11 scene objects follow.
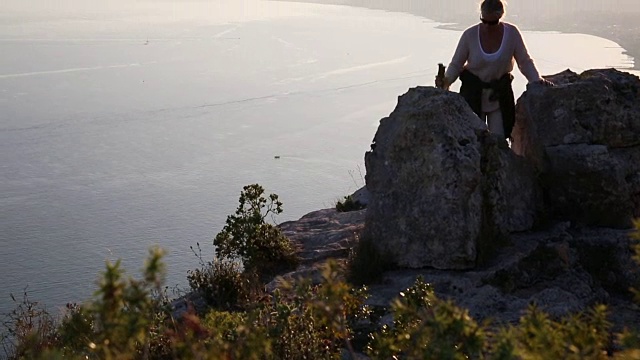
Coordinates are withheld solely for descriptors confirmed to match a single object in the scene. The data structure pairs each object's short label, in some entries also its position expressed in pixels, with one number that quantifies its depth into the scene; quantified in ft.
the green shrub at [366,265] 21.25
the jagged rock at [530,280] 18.93
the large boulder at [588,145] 23.35
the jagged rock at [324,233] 25.70
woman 23.68
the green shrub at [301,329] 13.52
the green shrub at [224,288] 22.70
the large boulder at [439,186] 20.81
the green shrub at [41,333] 20.36
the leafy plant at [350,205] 34.12
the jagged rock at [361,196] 34.70
